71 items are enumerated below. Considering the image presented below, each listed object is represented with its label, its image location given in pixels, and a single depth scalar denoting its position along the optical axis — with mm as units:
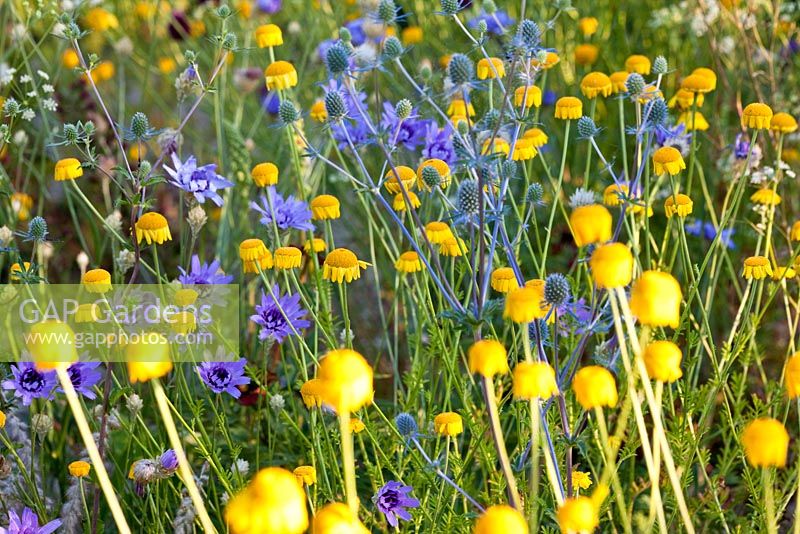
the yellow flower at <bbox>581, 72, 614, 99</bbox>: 2075
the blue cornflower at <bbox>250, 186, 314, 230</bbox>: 2088
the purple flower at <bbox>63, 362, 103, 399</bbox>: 2006
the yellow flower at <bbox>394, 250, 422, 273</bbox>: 2013
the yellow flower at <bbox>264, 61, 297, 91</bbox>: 2073
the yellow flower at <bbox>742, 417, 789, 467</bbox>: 1743
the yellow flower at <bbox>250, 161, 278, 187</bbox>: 2032
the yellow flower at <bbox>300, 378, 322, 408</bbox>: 1926
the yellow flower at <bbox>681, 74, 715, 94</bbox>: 2063
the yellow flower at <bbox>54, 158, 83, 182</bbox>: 2028
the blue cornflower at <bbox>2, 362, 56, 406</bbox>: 2000
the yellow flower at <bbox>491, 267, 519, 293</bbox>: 1964
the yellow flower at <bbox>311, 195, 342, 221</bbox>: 2040
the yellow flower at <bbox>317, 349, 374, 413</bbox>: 1730
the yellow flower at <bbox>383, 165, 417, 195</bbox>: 2013
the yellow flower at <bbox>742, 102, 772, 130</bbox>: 2015
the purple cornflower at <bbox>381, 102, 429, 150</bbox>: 2179
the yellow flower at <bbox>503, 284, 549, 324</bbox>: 1800
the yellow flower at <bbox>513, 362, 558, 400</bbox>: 1767
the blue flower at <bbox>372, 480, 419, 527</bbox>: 1944
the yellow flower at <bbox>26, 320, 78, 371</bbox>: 1778
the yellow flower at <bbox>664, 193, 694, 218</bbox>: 1997
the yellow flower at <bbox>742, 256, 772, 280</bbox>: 1977
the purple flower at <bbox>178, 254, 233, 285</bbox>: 2069
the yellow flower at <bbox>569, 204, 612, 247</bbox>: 1773
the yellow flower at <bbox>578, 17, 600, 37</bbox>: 2474
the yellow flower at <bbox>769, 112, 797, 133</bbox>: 2074
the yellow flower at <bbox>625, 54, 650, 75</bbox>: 2122
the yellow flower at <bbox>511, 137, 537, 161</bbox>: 2049
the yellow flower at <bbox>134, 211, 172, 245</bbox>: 2003
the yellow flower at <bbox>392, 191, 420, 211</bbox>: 2022
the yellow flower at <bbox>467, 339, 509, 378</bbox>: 1780
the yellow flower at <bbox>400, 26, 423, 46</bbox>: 2558
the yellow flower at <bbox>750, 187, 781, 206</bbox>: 2093
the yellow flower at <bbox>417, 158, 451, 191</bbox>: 1996
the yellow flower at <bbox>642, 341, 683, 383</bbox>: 1778
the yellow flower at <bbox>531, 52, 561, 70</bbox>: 2155
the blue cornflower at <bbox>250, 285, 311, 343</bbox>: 2043
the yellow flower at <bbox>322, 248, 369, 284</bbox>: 1979
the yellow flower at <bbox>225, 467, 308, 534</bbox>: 1670
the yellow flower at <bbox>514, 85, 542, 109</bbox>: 2055
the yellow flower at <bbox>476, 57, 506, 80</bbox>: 2049
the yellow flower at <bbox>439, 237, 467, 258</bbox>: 1990
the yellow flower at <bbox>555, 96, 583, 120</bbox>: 2063
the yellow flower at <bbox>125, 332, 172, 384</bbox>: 1771
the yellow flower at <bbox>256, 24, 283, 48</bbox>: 2109
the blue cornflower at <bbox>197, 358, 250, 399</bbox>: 2029
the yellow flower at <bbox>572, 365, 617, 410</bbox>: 1762
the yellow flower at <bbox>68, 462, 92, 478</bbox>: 1932
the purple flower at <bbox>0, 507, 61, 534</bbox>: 1928
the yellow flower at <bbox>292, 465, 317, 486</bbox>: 1903
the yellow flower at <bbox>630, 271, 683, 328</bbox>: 1748
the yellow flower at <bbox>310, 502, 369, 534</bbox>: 1709
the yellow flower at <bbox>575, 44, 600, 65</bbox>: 2490
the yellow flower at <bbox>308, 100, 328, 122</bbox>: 2150
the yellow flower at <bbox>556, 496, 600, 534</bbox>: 1738
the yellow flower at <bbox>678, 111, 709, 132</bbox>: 2140
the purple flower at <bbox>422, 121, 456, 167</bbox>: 2131
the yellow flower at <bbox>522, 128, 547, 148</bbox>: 2074
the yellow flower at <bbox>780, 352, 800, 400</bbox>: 1775
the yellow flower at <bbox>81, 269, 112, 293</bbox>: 1967
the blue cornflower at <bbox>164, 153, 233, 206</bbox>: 2070
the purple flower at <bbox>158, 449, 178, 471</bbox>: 1941
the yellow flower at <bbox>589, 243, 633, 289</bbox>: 1756
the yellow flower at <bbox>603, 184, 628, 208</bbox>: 2062
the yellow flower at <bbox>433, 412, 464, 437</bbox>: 1925
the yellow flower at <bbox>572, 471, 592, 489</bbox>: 1936
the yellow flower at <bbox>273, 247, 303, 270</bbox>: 1978
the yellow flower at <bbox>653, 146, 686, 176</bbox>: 2000
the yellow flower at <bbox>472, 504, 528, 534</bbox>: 1723
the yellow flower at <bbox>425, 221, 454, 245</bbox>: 1992
